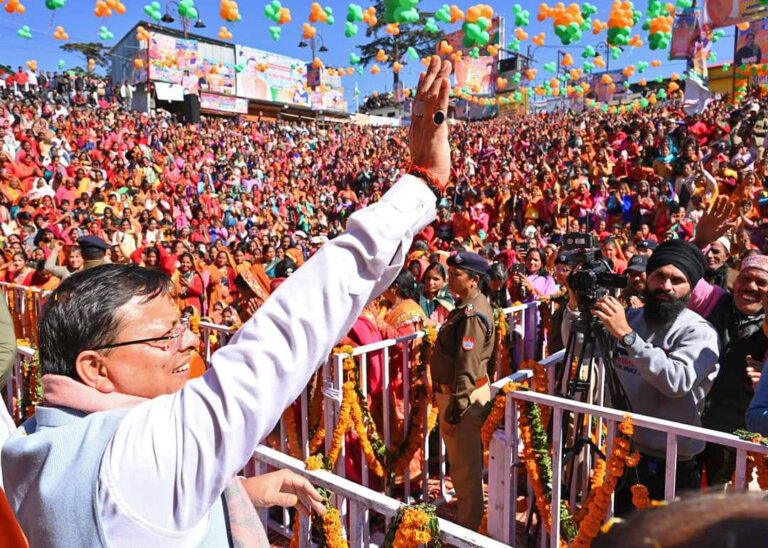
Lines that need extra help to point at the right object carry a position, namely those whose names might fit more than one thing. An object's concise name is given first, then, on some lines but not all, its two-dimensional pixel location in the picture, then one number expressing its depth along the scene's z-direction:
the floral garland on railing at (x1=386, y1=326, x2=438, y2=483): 3.77
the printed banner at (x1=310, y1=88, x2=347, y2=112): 40.78
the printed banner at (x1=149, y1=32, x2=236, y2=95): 32.72
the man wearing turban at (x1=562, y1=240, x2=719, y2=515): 2.52
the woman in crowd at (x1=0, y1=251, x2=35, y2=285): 6.91
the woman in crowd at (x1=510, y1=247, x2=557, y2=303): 5.73
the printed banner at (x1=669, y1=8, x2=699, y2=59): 18.66
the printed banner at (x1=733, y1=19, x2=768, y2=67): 20.33
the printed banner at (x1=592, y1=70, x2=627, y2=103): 28.03
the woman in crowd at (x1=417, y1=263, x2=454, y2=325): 5.21
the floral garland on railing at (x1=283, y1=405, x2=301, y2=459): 3.65
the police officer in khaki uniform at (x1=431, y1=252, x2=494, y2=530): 3.43
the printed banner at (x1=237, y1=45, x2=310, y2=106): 36.72
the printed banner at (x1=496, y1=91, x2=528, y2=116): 30.56
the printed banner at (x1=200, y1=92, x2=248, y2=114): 32.30
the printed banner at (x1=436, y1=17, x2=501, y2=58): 23.34
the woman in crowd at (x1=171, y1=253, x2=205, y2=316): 6.81
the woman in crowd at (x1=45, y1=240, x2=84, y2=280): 6.22
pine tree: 33.72
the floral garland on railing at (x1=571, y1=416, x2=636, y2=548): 2.31
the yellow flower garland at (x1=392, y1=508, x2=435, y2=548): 1.62
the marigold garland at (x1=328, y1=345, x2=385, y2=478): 3.28
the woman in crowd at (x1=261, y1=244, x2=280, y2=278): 7.74
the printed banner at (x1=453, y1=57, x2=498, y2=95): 29.23
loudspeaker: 27.22
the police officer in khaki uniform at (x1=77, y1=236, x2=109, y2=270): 5.77
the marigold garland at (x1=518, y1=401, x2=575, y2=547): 2.62
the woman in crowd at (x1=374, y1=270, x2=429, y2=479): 3.91
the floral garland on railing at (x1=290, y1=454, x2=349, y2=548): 1.79
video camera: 2.70
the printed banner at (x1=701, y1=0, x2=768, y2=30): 17.19
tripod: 2.73
